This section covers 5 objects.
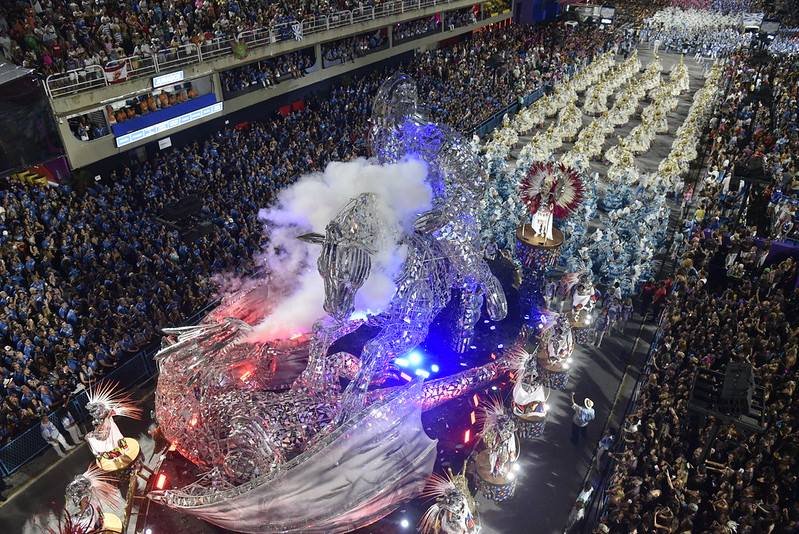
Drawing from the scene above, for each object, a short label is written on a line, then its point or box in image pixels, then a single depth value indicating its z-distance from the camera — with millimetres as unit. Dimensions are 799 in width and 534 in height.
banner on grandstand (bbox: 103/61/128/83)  17203
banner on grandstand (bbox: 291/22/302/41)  23352
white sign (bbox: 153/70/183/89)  18891
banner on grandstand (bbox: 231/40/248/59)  21203
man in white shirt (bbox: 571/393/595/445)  10719
